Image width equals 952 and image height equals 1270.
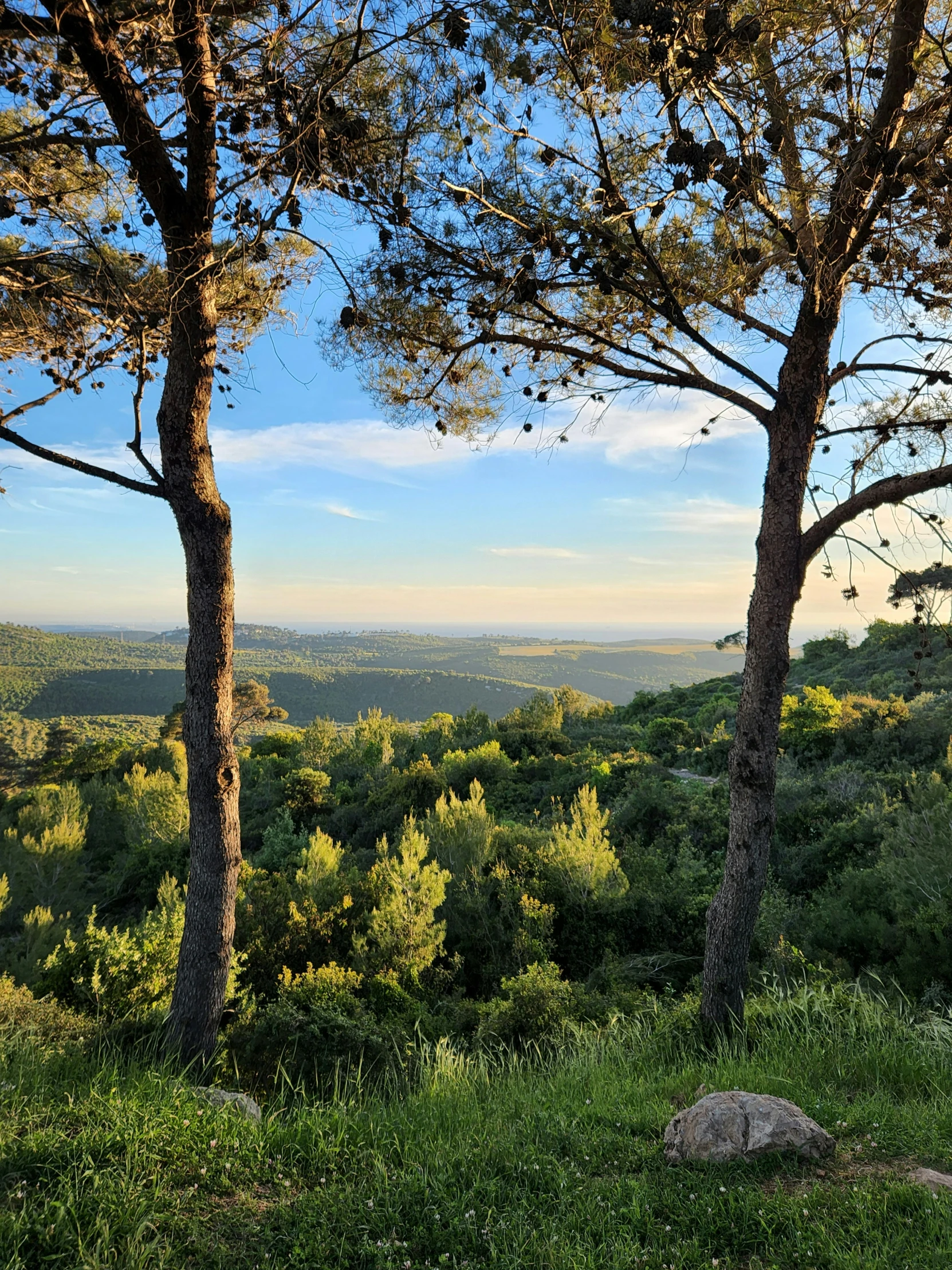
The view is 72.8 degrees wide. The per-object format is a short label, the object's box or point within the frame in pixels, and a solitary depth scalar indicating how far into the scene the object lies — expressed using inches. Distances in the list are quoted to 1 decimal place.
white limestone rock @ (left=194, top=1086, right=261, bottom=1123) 129.2
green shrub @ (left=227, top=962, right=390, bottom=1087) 211.2
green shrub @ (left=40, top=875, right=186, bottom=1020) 204.4
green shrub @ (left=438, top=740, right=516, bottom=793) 762.2
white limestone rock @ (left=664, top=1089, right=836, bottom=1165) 108.4
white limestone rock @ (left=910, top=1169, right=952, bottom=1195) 97.5
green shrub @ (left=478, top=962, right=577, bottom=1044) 230.2
